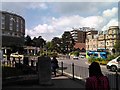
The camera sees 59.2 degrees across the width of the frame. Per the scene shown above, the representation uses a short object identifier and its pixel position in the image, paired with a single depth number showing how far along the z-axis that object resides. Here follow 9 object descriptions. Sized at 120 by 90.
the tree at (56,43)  47.68
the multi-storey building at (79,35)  69.87
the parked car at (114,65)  10.44
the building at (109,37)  43.95
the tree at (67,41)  48.55
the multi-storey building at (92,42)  49.84
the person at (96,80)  2.00
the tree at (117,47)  29.31
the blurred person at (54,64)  7.18
